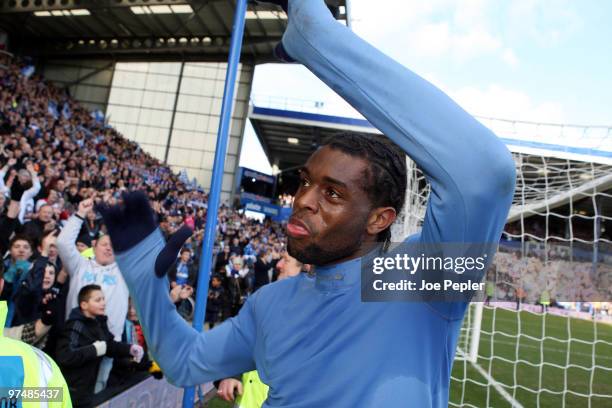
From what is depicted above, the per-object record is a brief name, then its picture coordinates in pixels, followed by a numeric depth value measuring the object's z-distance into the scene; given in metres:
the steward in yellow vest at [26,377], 1.60
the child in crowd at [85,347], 3.12
